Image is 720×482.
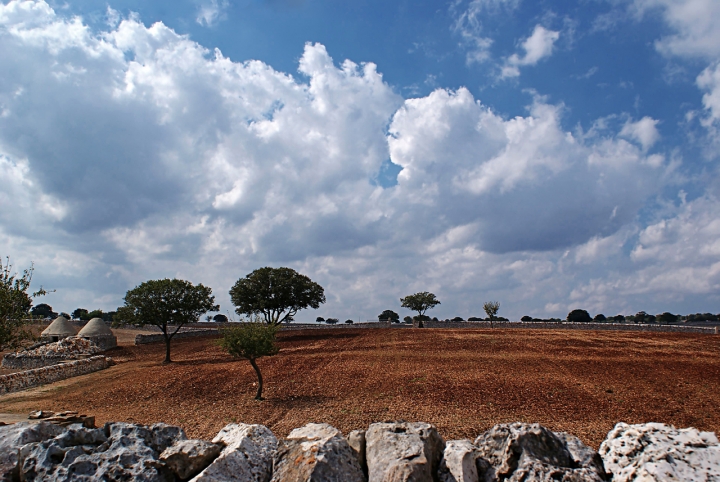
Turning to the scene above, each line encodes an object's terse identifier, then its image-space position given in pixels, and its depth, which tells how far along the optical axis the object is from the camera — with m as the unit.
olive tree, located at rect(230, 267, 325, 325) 56.88
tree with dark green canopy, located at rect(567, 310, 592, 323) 117.52
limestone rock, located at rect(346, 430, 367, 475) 7.85
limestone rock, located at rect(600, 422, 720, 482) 5.94
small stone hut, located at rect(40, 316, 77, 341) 45.69
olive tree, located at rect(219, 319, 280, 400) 19.34
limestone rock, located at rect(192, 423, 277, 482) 7.19
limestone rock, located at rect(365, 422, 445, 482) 6.57
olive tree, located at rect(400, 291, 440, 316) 84.25
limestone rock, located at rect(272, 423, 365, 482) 6.98
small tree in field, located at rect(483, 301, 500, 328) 71.12
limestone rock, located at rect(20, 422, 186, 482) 7.47
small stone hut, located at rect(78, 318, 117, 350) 44.22
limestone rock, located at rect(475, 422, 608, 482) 6.47
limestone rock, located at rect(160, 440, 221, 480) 7.62
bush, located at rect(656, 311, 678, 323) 111.06
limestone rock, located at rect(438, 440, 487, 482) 6.99
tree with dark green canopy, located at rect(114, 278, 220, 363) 35.38
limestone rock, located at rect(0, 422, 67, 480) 7.85
